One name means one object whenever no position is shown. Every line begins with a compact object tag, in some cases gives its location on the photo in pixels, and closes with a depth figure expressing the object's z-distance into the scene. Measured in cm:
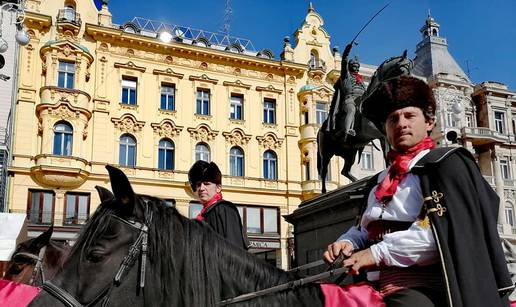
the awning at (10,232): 826
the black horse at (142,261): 219
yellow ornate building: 2592
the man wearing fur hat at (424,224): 214
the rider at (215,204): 485
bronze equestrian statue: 807
